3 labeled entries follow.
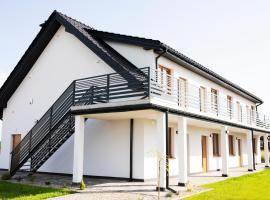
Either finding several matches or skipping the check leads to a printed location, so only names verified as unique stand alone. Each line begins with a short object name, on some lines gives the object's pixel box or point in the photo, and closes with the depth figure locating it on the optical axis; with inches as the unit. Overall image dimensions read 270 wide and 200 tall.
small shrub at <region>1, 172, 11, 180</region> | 623.8
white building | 529.0
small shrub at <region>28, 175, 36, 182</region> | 597.0
